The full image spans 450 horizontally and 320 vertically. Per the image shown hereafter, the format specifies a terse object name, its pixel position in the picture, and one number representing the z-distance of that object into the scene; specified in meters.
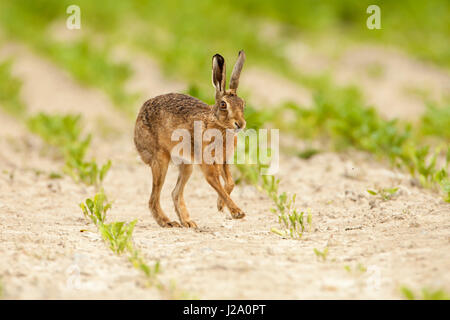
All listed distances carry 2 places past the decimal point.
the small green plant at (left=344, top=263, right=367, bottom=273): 7.47
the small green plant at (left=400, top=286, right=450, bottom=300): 6.44
